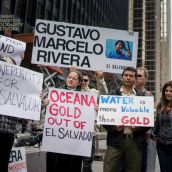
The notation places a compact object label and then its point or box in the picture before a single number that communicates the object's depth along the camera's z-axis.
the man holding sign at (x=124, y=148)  4.87
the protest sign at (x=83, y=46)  6.04
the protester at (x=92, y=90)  5.66
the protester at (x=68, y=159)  4.81
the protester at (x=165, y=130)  5.27
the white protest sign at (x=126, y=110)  5.00
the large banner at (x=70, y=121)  5.05
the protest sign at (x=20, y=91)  4.68
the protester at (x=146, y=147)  5.63
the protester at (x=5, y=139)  4.35
